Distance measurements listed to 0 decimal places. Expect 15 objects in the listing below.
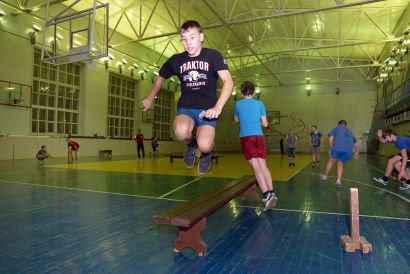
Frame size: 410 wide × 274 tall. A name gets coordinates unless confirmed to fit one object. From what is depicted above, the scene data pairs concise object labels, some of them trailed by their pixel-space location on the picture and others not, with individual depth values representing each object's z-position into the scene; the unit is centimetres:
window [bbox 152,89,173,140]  2419
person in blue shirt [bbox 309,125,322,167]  1136
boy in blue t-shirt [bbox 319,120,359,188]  659
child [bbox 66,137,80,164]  1295
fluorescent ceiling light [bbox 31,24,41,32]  1442
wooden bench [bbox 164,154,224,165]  1233
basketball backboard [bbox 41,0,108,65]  895
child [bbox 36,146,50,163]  1233
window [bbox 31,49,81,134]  1523
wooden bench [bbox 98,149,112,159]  1777
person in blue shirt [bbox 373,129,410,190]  639
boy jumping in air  300
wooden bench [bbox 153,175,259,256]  270
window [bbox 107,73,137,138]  1997
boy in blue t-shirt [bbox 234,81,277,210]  427
